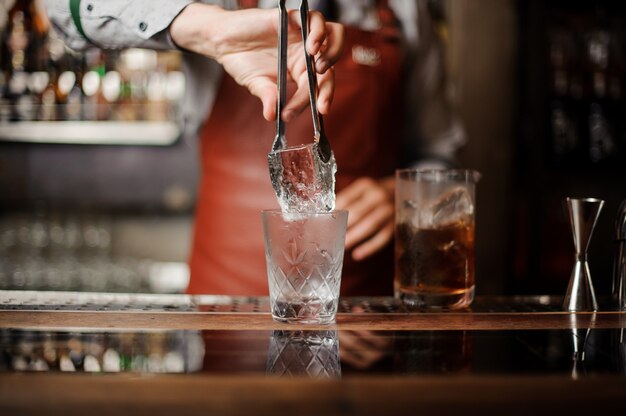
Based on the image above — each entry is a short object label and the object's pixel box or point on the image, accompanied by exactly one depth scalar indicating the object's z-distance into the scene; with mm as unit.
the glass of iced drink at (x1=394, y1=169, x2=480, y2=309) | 1021
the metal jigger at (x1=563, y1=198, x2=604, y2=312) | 1026
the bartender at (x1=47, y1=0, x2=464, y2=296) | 1566
